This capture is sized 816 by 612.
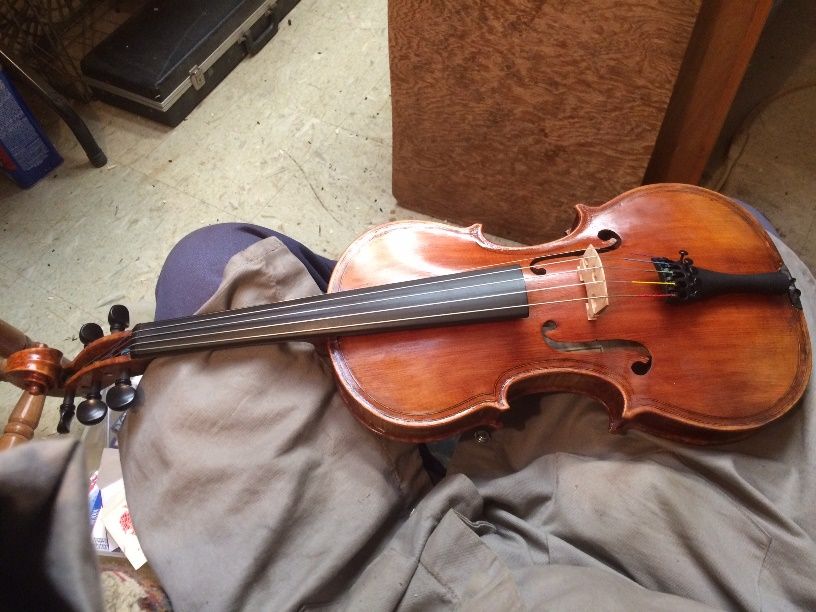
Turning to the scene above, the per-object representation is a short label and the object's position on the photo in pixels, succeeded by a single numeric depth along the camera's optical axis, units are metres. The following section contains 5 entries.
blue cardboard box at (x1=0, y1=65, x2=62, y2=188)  1.69
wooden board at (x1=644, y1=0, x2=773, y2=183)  1.11
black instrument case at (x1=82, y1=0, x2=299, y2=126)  1.89
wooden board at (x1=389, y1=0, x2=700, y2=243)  1.10
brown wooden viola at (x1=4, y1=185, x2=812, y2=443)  0.85
